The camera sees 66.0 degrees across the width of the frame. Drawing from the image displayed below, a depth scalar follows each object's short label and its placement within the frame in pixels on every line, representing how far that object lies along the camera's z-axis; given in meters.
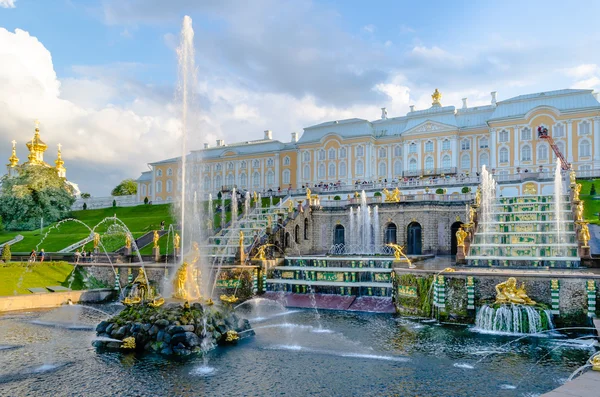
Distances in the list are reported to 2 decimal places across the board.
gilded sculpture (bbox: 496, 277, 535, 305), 17.38
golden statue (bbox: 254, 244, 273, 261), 27.55
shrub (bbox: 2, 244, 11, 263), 30.86
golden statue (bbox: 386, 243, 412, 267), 22.86
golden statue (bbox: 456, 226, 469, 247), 23.56
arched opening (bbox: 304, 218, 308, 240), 38.90
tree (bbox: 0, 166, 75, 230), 58.91
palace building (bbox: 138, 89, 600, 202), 54.31
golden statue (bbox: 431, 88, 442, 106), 68.38
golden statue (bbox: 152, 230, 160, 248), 33.46
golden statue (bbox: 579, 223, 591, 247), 22.89
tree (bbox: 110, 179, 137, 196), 115.00
